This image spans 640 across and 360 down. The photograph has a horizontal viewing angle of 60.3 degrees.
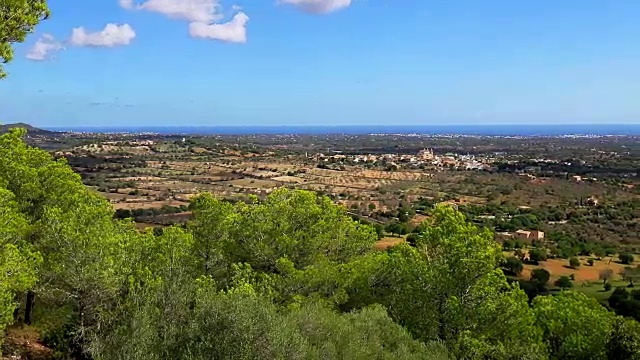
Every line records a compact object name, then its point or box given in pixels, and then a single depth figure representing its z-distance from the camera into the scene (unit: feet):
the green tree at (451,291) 65.46
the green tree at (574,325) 68.49
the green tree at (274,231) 71.61
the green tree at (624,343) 65.74
